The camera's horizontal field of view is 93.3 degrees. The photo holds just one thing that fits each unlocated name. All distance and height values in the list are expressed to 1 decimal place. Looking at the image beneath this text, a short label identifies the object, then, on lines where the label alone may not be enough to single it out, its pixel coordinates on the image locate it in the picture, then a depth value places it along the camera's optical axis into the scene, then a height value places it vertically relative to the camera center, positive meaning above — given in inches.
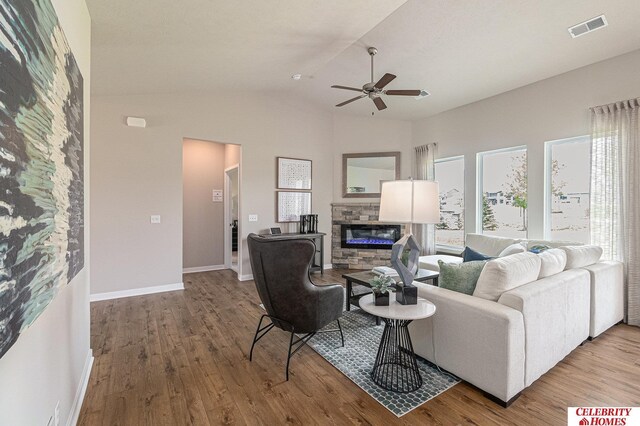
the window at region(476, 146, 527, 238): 185.3 +11.6
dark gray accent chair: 92.7 -24.6
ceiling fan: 141.4 +57.7
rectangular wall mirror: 250.5 +36.1
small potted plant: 85.7 -22.4
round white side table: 81.4 -43.2
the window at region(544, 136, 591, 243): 158.4 +12.1
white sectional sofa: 77.2 -32.9
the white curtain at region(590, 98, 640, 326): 134.3 +10.4
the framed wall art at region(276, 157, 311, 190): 223.0 +28.2
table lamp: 88.8 +0.5
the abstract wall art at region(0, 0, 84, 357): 35.5 +7.4
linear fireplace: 244.8 -20.5
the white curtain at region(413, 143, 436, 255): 233.1 +28.8
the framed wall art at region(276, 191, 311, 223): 223.4 +4.2
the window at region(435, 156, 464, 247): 220.8 +7.7
